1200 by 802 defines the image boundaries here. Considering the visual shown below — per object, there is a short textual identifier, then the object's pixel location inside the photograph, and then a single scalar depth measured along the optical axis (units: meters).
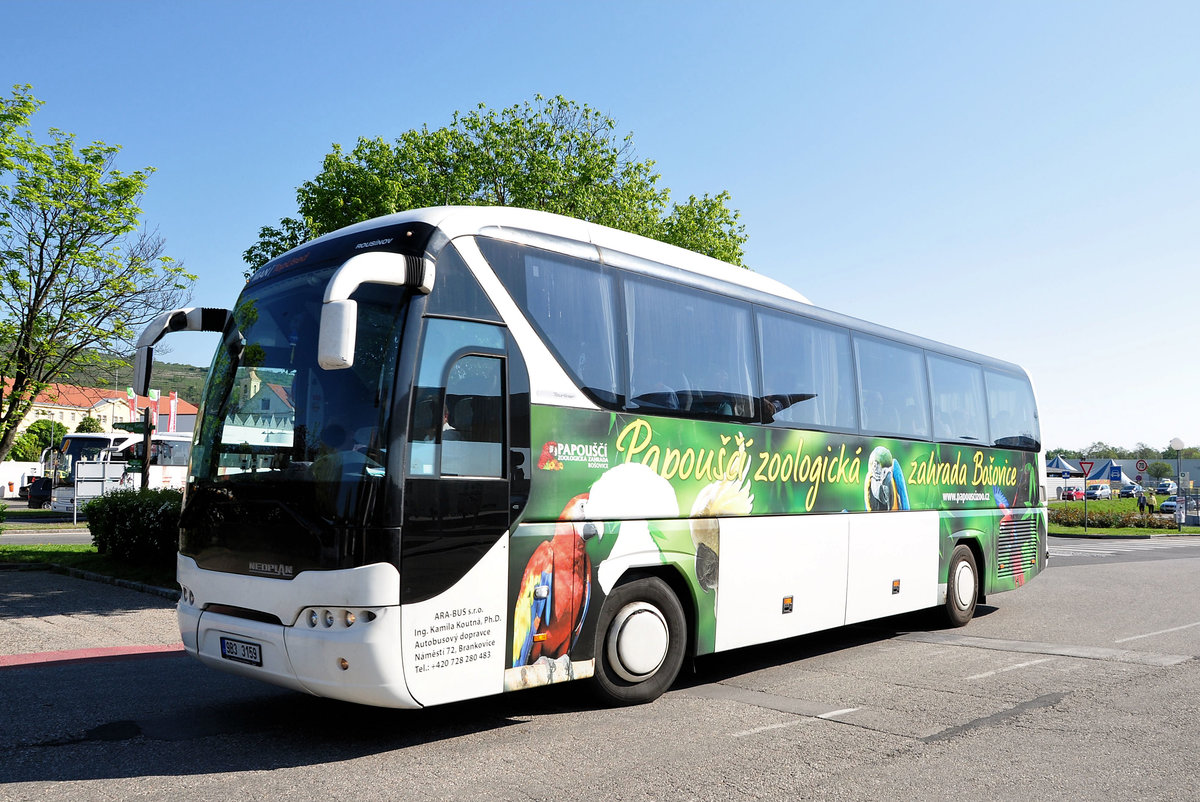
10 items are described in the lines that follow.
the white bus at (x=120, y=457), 37.94
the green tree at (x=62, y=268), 15.87
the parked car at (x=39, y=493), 43.75
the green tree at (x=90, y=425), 76.75
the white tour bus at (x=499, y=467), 5.32
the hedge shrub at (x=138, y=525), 14.23
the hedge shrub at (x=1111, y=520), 38.91
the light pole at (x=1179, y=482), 37.54
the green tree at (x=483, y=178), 17.28
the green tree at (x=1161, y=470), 129.30
